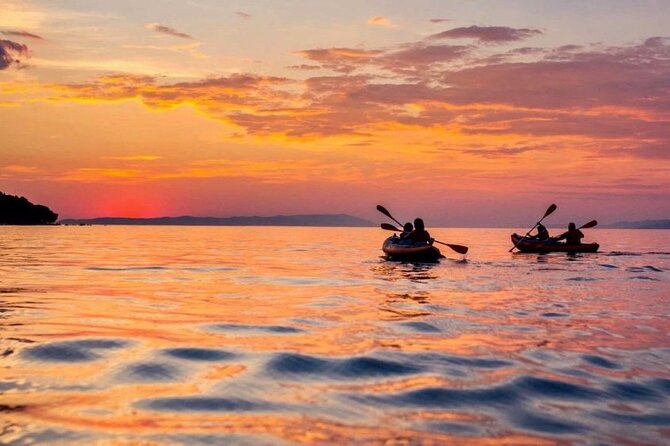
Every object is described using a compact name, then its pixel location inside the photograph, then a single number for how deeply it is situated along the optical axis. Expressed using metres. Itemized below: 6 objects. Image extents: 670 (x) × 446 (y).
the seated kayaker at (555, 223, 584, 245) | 45.28
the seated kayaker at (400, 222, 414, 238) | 36.26
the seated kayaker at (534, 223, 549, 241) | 45.96
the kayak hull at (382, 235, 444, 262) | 34.53
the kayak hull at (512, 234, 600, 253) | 45.16
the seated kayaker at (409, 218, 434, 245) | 34.97
